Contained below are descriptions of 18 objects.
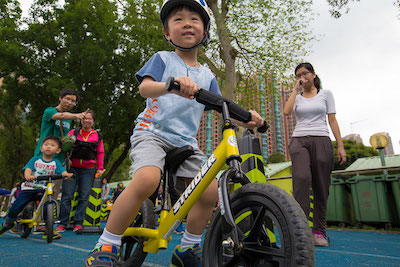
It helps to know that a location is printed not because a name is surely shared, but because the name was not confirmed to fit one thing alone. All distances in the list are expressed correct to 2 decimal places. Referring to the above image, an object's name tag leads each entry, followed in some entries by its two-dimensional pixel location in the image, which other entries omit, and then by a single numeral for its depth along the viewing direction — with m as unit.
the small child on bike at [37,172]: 4.58
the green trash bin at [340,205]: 7.76
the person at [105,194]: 11.64
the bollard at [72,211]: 5.65
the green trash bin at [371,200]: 6.89
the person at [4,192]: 7.11
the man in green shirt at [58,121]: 4.76
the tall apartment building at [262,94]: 15.43
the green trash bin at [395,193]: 6.75
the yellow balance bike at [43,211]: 4.24
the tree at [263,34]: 14.67
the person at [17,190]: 5.00
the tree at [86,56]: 14.45
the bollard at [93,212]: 5.39
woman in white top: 3.73
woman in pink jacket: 5.38
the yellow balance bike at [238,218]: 1.23
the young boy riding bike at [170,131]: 1.85
